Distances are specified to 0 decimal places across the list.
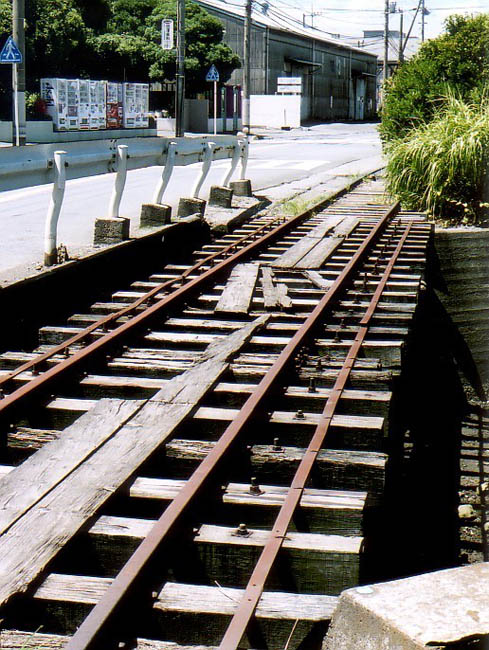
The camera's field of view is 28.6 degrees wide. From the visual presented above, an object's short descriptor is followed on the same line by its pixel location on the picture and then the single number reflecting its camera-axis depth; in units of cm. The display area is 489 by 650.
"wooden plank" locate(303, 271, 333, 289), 898
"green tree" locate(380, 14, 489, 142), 1700
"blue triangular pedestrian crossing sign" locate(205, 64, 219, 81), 4118
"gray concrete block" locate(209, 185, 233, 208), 1399
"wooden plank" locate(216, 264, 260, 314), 798
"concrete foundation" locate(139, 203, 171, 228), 1117
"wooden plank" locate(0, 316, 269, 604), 353
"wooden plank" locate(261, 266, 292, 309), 811
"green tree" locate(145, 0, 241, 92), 4838
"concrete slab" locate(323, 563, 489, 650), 273
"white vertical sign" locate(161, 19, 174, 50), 4522
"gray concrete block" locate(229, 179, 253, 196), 1562
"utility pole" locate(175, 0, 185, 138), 3200
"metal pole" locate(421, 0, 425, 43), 6664
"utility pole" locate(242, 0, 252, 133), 4244
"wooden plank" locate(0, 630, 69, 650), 299
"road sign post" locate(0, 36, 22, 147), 2209
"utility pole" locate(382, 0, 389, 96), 5389
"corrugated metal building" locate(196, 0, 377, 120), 6191
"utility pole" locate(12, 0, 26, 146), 2317
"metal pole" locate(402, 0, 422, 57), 5635
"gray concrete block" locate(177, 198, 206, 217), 1234
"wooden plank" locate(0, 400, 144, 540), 402
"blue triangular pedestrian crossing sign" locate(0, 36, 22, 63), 2197
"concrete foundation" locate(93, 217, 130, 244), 985
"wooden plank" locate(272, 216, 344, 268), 997
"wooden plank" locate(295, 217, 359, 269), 995
